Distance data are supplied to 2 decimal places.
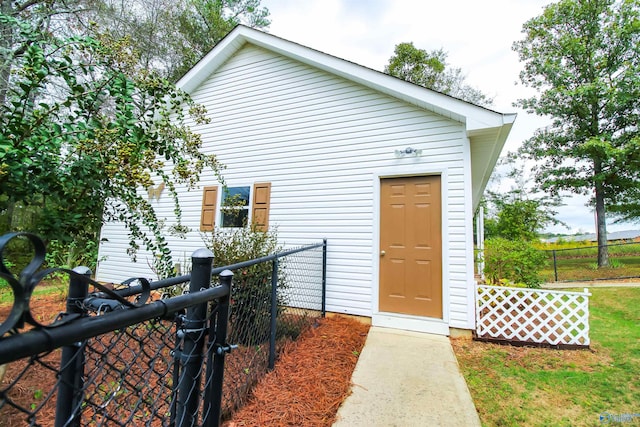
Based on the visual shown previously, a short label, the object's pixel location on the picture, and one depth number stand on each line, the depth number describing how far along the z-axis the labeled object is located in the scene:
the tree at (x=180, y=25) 9.60
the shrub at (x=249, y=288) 2.72
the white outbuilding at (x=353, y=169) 4.09
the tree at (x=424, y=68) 12.86
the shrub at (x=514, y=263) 5.13
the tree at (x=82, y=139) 1.54
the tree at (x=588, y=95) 10.42
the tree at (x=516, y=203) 10.59
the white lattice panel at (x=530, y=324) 3.63
